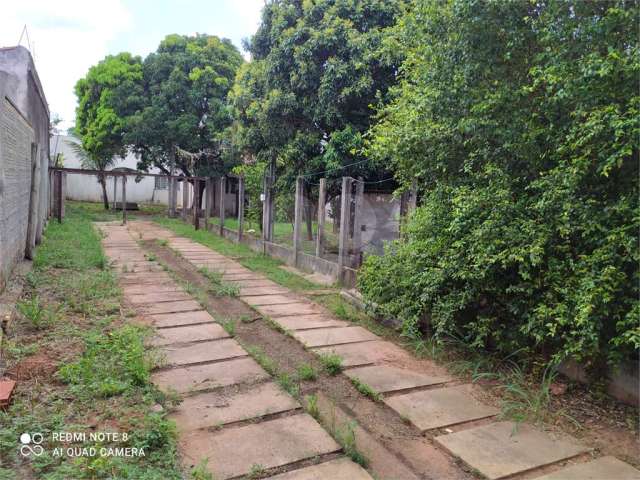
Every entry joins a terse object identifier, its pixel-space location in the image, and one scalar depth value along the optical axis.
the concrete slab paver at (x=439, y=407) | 3.23
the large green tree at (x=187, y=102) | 17.80
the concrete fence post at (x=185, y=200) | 19.14
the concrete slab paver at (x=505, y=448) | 2.70
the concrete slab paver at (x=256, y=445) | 2.58
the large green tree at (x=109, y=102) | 18.11
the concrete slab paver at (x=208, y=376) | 3.55
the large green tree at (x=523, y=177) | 3.15
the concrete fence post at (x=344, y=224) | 7.17
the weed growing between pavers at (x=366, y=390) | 3.58
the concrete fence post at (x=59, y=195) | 14.61
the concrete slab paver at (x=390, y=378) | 3.78
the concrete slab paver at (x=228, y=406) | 3.04
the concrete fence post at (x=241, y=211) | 11.66
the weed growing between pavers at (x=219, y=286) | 6.63
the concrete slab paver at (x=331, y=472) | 2.50
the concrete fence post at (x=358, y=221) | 7.14
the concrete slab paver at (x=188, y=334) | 4.54
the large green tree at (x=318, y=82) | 8.23
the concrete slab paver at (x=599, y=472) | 2.60
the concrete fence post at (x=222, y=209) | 12.53
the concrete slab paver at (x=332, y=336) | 4.76
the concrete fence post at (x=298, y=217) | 8.95
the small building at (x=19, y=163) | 5.03
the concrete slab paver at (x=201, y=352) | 4.06
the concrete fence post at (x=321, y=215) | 7.94
